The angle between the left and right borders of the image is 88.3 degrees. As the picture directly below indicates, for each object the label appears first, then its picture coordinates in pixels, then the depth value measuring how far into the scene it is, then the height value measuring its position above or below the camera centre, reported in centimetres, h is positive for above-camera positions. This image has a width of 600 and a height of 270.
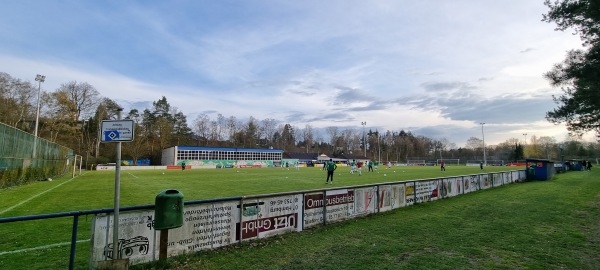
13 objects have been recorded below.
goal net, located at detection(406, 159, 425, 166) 9217 -182
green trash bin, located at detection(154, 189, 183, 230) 539 -100
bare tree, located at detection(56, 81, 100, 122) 5897 +1074
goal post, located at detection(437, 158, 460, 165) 9341 -139
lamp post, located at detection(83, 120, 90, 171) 6999 +380
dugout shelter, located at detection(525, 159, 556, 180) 2666 -107
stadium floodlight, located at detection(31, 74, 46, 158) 3645 +878
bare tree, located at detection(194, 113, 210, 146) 9831 +766
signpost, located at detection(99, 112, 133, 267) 514 +29
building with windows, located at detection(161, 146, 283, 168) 7169 -67
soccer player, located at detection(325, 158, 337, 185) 2256 -85
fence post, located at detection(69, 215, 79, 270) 471 -142
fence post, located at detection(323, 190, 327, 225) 881 -151
